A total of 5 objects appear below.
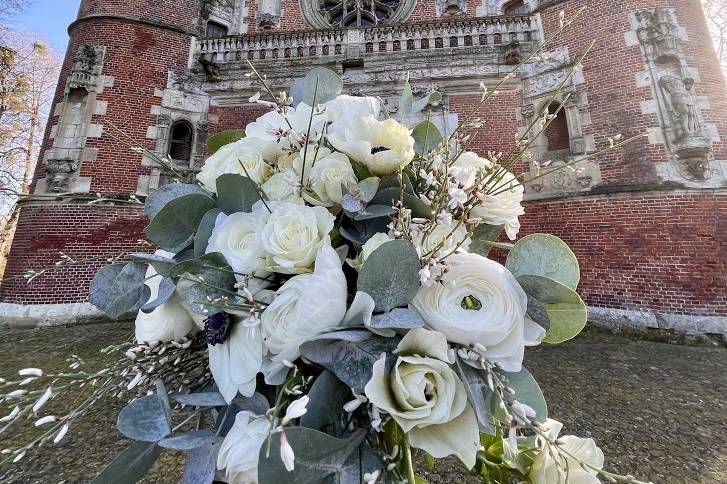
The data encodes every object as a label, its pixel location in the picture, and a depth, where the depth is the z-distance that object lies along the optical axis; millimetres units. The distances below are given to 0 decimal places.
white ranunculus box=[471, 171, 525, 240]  384
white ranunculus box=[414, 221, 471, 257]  347
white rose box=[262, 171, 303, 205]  390
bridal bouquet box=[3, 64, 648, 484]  320
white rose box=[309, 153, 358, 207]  382
